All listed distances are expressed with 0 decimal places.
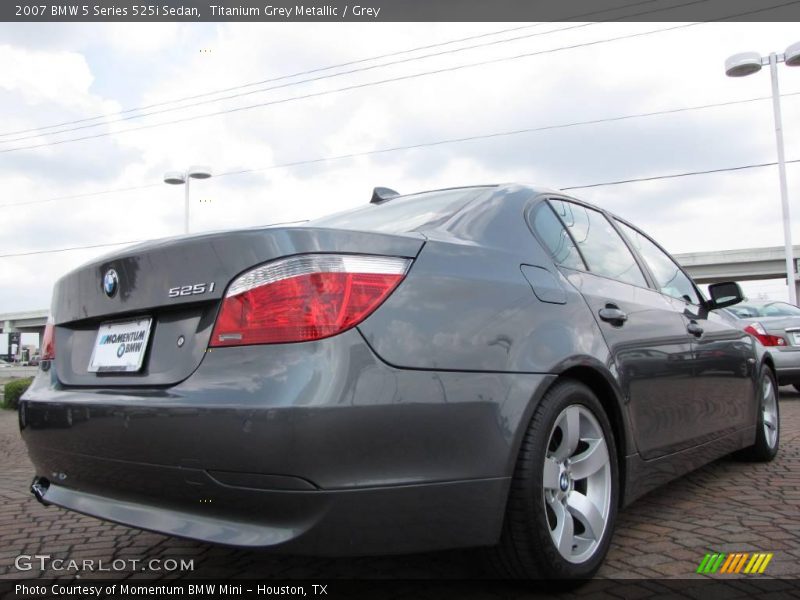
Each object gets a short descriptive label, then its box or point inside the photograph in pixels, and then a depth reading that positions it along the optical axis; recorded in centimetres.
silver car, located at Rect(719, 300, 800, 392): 864
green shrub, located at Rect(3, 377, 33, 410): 1231
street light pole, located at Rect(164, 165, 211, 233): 2031
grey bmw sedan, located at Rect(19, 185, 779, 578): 173
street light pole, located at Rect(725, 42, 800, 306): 1792
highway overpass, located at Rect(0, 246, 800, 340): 4512
